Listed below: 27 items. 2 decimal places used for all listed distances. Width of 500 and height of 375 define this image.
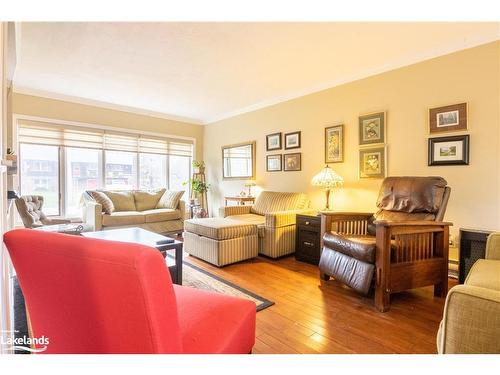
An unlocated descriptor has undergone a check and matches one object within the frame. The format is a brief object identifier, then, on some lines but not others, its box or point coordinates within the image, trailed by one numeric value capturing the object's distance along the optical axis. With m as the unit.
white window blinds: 3.81
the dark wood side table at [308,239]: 2.88
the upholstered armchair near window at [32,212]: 2.90
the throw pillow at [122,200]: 4.18
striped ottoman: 2.75
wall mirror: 4.49
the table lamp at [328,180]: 2.97
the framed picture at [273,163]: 4.04
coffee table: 2.04
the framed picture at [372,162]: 2.87
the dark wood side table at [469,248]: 1.99
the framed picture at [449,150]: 2.32
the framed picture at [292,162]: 3.74
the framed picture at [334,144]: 3.23
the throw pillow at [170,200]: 4.54
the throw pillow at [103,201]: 3.75
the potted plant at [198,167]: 5.36
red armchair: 0.60
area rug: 2.03
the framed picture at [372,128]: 2.86
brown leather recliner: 1.84
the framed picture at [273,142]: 4.01
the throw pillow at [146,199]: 4.44
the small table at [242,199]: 4.26
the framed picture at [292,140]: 3.75
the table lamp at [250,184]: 4.33
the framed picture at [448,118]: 2.33
